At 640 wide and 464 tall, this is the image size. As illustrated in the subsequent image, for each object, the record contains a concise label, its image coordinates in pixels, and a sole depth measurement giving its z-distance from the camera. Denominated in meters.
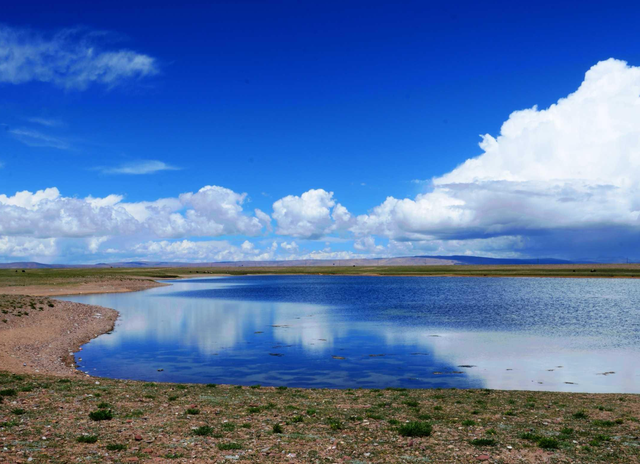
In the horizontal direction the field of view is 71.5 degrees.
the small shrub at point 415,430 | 17.64
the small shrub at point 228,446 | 15.79
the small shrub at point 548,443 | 16.38
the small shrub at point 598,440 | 16.59
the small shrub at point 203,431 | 17.25
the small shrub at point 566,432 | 17.87
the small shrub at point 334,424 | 18.64
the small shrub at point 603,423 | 19.28
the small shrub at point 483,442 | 16.62
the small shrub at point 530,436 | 17.20
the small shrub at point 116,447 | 15.36
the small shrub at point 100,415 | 18.75
